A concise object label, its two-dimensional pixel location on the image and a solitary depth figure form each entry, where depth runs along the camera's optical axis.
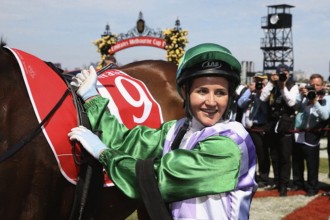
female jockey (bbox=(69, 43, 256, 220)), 1.58
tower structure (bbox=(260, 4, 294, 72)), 55.69
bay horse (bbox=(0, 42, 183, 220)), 2.11
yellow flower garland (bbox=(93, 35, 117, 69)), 15.01
